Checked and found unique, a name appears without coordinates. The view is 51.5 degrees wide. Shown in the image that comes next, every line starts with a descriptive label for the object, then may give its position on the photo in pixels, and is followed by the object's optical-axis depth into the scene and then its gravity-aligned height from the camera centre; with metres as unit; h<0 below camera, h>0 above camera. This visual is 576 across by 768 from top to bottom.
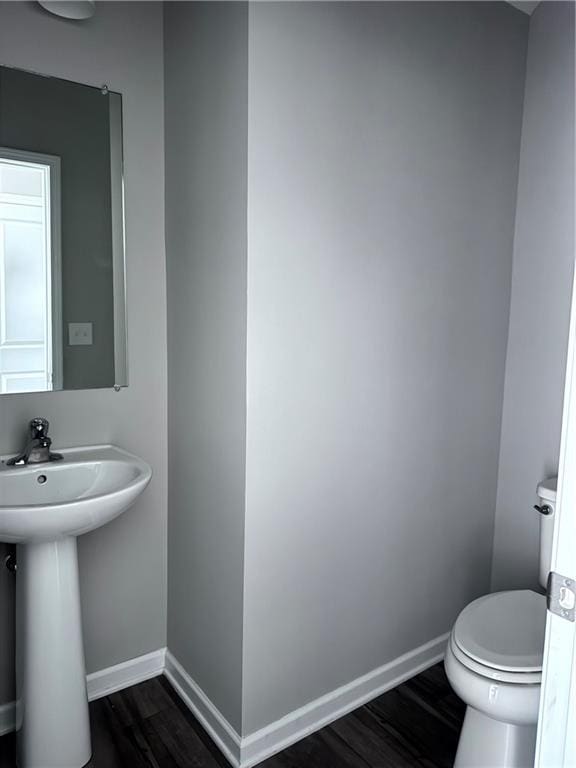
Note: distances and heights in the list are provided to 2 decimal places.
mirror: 1.76 +0.24
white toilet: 1.53 -0.92
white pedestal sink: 1.64 -0.88
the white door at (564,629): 0.90 -0.46
